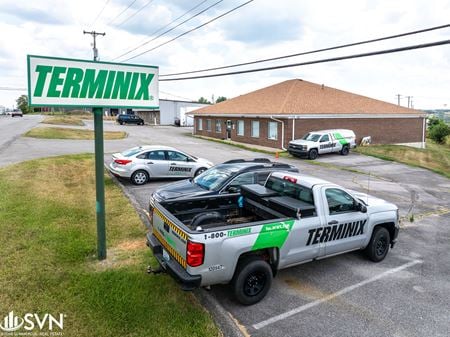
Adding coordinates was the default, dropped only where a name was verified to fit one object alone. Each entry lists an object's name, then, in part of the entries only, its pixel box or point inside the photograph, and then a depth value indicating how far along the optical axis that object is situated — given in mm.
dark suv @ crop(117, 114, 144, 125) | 54094
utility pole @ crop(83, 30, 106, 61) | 38500
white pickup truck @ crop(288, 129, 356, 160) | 23781
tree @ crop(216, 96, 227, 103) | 113062
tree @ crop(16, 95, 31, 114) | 120312
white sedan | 12906
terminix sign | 5688
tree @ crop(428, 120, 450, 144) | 45438
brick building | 27984
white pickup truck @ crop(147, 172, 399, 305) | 4852
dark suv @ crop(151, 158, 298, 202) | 8359
